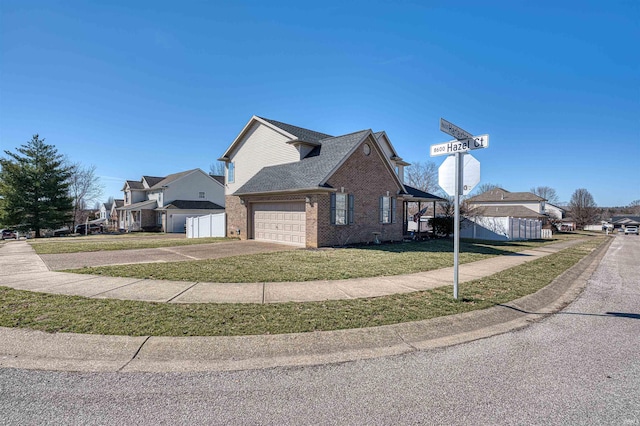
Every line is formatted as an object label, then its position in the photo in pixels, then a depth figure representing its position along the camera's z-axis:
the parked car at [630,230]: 58.69
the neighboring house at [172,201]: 34.88
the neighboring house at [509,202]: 48.31
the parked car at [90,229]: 39.57
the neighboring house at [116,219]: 44.31
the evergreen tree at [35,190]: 28.38
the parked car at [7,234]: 37.78
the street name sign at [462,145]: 5.79
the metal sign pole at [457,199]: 5.81
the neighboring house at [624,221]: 76.56
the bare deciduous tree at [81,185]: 45.16
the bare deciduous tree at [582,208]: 71.58
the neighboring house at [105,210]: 71.93
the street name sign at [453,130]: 5.83
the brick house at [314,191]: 14.44
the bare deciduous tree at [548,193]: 96.46
